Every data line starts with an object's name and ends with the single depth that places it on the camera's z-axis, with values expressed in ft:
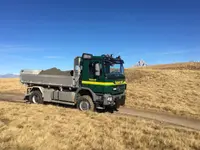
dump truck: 33.34
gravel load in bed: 38.24
